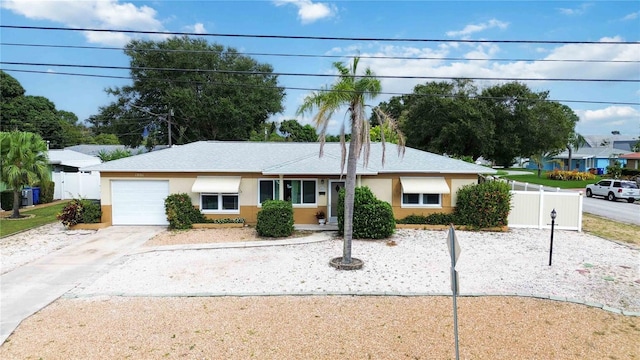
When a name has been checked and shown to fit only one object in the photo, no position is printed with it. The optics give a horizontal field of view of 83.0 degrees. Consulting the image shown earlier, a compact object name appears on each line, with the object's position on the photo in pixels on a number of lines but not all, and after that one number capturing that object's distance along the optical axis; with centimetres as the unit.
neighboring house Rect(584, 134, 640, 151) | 7693
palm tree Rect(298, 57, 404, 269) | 977
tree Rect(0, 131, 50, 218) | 1692
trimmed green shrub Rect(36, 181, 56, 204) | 2267
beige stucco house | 1577
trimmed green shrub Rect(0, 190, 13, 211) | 2022
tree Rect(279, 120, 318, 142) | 5997
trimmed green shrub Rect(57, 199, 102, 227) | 1505
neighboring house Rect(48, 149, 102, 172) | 2646
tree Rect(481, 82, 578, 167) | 3309
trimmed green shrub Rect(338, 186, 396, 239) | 1332
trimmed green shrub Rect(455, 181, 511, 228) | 1504
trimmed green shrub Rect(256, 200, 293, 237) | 1363
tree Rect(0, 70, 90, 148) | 4816
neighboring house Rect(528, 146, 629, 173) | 5594
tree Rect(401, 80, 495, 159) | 3362
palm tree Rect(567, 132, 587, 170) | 5251
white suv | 2498
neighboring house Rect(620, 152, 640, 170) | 4497
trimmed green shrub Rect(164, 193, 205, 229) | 1516
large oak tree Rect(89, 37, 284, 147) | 3489
